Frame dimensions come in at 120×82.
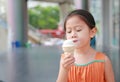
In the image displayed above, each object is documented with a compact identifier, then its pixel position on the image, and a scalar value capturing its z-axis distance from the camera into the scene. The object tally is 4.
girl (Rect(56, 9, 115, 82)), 1.38
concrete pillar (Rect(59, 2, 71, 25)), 23.30
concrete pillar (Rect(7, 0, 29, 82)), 11.46
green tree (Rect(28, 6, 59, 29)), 31.45
